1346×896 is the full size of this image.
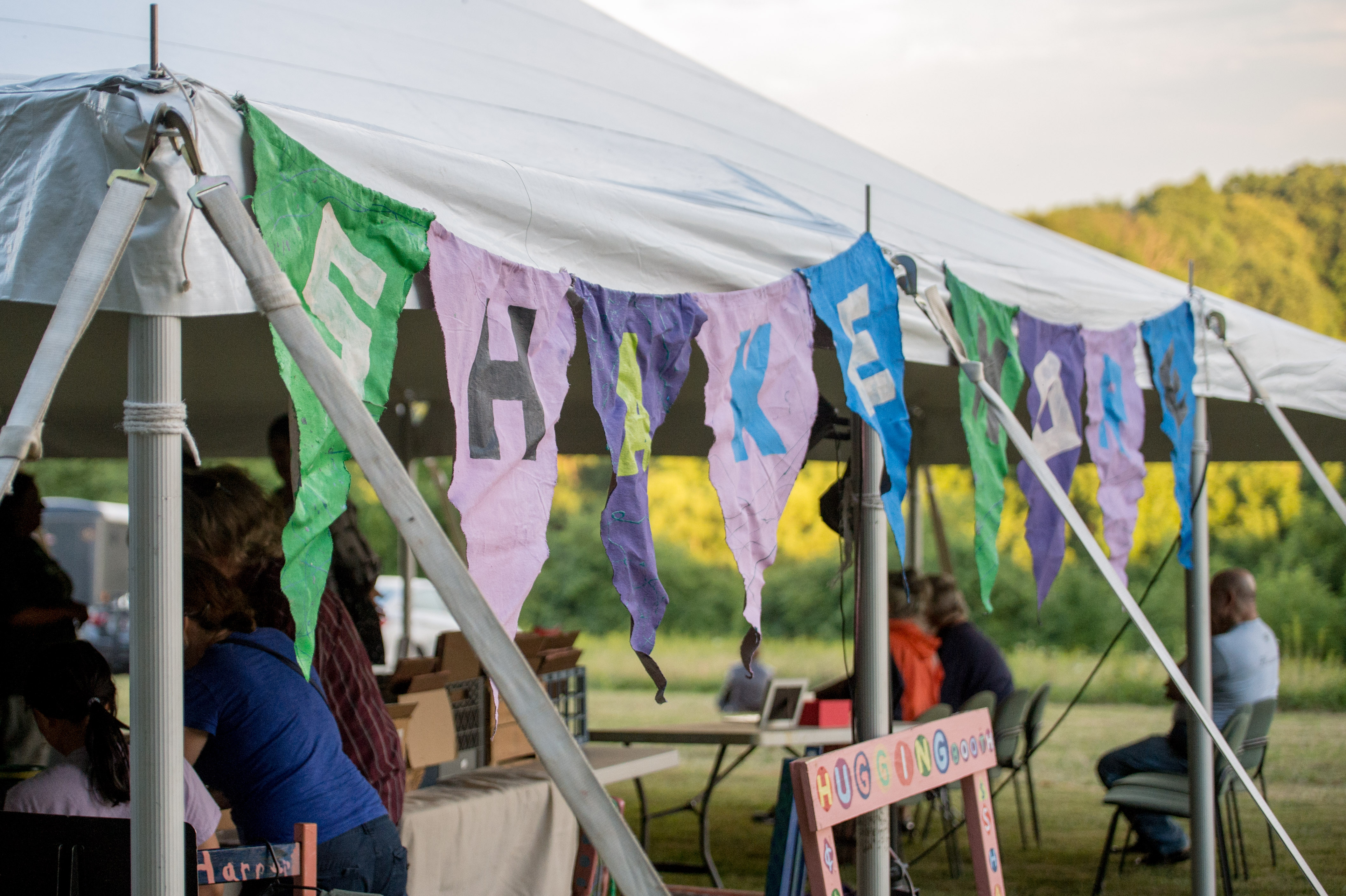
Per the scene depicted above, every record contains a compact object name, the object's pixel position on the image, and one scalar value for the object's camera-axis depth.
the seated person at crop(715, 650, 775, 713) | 9.77
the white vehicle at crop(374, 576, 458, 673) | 16.75
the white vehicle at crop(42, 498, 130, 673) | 19.48
